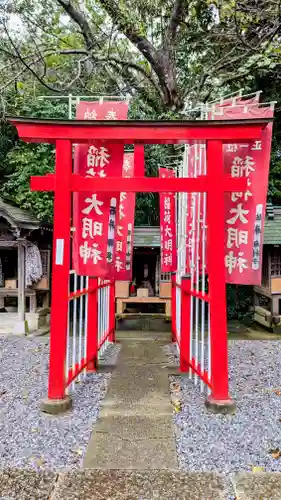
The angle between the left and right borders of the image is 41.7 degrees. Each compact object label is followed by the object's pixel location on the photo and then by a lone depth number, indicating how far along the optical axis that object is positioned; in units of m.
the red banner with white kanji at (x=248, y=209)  4.21
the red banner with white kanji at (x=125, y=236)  6.60
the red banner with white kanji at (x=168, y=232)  7.52
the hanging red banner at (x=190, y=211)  5.05
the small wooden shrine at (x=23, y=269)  8.90
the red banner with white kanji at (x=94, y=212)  4.38
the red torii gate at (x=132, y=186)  4.12
